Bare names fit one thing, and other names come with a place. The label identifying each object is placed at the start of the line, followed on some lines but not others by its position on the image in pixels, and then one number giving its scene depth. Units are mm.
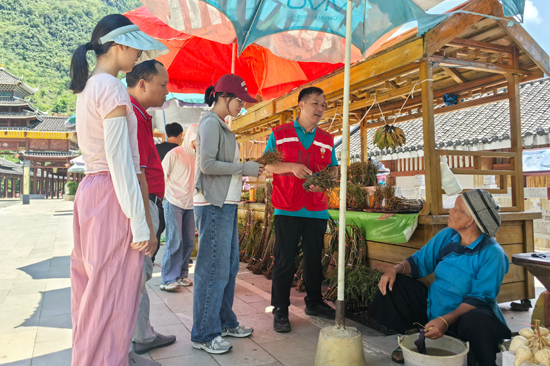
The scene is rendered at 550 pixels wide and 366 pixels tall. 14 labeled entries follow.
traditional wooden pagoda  34250
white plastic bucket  1841
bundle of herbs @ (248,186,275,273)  5062
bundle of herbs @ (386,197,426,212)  3472
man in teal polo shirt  2977
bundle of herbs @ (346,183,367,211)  3916
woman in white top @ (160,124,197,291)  4207
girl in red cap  2434
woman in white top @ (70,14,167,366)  1670
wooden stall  3164
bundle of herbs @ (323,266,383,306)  3139
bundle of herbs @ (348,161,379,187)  4102
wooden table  2115
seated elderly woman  1990
